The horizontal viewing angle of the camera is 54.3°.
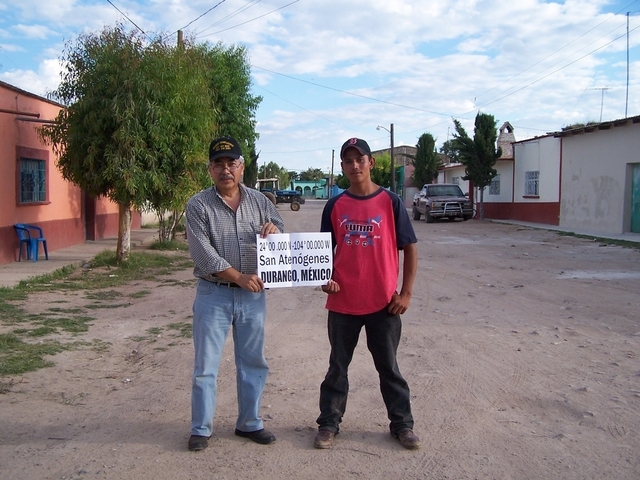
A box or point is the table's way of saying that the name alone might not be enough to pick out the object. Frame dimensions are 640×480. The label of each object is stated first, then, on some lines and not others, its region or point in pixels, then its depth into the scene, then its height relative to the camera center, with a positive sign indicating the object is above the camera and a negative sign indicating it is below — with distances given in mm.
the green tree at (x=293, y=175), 132050 +7345
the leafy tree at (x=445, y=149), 73438 +8449
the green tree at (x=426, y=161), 47094 +3780
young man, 4016 -488
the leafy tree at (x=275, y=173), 105188 +6449
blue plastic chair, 13562 -736
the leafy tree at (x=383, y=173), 63281 +3792
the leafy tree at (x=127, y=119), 11734 +1699
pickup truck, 29516 +351
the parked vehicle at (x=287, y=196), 50219 +1035
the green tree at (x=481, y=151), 29828 +2885
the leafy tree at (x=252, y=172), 35094 +2187
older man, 3953 -518
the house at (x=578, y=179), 20797 +1286
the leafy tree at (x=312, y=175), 133625 +7449
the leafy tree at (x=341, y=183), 79038 +3499
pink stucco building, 13000 +513
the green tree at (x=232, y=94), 19984 +3877
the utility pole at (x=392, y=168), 49259 +3329
